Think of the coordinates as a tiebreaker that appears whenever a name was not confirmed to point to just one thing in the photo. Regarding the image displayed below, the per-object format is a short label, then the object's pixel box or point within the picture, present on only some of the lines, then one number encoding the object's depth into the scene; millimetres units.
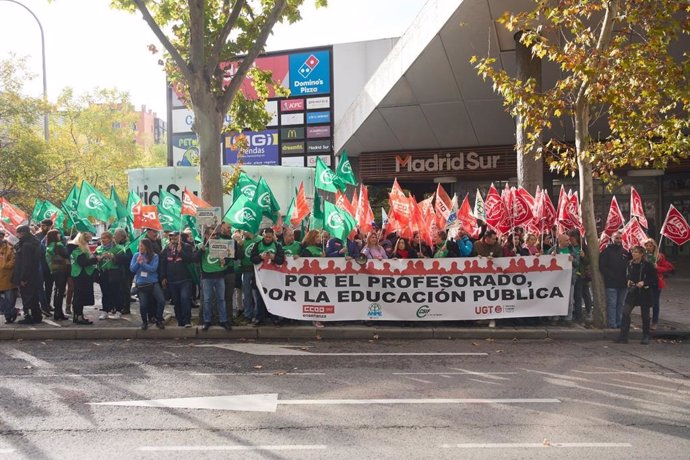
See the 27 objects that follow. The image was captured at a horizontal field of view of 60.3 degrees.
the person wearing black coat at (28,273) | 10570
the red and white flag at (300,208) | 12094
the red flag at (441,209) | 13094
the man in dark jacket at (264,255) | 10328
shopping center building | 14008
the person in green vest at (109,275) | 11141
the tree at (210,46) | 11016
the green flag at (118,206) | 14222
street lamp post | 23491
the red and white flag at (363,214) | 12258
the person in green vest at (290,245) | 10682
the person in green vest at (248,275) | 10584
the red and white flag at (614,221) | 11586
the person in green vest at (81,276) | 10625
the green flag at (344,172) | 11547
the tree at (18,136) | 21344
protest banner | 10430
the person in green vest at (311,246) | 10750
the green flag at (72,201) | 13195
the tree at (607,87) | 9086
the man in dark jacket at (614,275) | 10180
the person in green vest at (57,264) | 10867
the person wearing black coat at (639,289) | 9312
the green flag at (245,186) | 10497
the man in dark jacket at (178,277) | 10250
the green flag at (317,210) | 10594
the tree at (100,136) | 35719
